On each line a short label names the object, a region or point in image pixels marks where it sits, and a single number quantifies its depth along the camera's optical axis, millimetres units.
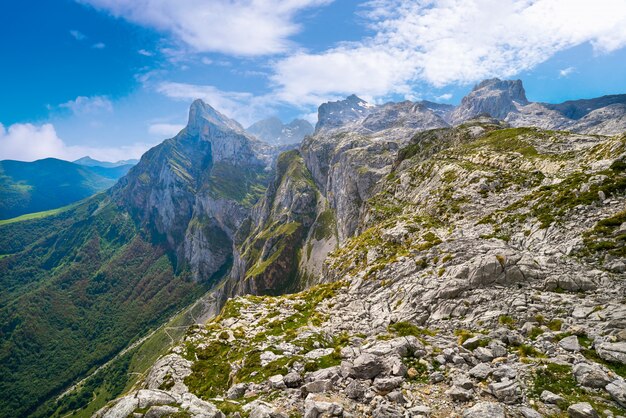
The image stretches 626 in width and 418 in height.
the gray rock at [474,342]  18547
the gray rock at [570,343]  16203
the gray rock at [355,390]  15594
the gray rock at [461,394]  14008
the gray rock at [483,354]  16969
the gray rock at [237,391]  19062
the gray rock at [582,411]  11656
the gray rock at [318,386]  16714
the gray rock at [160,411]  13727
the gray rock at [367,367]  17109
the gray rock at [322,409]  14235
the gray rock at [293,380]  18250
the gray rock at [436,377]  15922
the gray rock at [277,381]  18297
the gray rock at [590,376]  13195
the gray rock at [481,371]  15343
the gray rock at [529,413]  12172
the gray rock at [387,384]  15680
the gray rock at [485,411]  12512
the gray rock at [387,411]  13693
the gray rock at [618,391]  12165
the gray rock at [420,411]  13500
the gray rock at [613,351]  14461
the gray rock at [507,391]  13359
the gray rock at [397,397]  14711
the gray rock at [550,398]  12680
